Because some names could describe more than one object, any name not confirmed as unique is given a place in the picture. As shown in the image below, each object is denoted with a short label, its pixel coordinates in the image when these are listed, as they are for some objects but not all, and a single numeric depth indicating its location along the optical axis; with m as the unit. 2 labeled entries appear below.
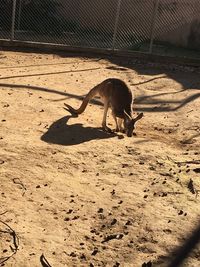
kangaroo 5.92
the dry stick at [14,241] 3.26
